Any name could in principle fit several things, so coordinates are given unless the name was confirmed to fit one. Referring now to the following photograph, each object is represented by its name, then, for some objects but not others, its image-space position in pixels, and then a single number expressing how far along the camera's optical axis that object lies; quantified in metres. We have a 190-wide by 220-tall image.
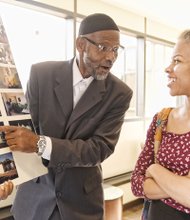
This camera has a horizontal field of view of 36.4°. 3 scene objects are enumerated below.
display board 1.05
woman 1.12
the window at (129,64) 4.31
